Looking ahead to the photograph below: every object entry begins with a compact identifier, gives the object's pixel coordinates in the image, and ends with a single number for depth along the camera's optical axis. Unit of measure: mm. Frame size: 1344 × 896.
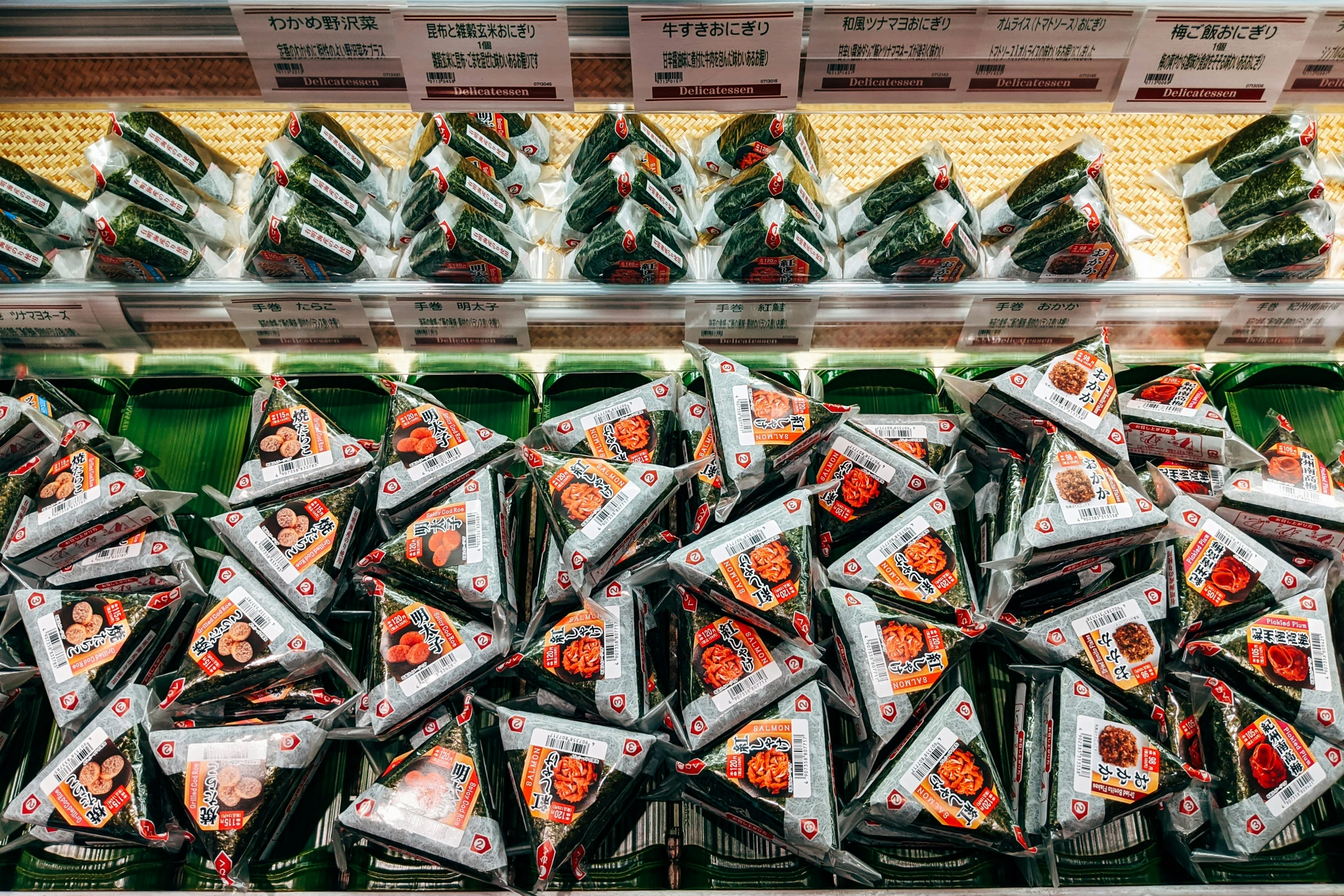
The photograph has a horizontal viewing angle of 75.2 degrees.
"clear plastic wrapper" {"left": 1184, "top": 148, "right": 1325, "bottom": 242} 1500
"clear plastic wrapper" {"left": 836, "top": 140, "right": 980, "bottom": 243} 1511
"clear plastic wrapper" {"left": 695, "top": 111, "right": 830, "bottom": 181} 1605
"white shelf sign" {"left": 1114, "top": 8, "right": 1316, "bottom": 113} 1078
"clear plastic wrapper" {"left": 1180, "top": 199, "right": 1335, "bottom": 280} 1451
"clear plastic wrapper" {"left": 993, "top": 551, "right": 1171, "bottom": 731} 1372
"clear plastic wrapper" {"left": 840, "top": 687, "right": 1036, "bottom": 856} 1275
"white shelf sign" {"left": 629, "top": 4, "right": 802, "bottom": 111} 1036
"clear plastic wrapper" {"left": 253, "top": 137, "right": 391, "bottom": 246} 1515
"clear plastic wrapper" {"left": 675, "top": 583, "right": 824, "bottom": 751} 1325
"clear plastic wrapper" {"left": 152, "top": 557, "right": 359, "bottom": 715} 1349
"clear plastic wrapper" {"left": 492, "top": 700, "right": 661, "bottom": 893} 1246
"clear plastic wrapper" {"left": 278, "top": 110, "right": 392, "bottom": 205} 1534
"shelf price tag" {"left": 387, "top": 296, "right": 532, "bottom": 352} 1494
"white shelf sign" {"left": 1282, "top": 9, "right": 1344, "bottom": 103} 1100
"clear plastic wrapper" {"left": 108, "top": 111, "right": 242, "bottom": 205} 1513
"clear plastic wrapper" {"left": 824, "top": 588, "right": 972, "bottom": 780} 1322
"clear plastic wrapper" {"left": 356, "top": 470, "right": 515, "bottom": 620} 1376
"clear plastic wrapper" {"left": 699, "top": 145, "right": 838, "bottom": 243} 1517
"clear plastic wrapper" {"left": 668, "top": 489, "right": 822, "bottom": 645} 1333
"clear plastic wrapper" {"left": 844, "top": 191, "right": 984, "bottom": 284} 1445
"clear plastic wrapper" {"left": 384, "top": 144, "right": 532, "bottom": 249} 1521
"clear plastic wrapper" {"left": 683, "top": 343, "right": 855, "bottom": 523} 1423
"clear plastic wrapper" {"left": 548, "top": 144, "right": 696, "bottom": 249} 1510
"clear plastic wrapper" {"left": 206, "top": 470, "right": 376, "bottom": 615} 1409
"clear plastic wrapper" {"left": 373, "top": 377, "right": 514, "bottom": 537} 1483
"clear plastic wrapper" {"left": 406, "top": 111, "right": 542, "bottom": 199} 1577
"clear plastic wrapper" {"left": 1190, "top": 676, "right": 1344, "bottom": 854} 1301
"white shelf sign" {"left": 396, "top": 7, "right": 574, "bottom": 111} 1028
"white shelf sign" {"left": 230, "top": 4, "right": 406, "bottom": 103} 1018
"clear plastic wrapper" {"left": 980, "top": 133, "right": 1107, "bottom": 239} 1505
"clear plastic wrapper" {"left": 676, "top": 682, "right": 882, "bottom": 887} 1250
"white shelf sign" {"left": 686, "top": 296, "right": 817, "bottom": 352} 1514
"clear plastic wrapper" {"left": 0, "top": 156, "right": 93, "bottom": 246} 1457
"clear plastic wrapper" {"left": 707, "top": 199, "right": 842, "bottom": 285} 1437
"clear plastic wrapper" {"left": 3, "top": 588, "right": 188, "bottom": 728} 1354
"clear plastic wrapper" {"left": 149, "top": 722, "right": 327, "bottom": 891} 1256
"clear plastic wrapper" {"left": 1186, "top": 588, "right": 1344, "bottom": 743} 1354
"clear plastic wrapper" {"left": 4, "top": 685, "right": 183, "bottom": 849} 1273
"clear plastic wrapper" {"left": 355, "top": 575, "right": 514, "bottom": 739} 1336
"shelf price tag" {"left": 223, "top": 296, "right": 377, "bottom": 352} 1485
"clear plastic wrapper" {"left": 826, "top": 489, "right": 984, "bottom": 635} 1404
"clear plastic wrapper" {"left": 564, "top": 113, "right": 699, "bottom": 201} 1579
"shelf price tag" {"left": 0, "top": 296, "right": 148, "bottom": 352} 1486
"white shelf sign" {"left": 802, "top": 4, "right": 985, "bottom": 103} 1043
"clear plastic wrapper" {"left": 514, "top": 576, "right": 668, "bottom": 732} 1334
